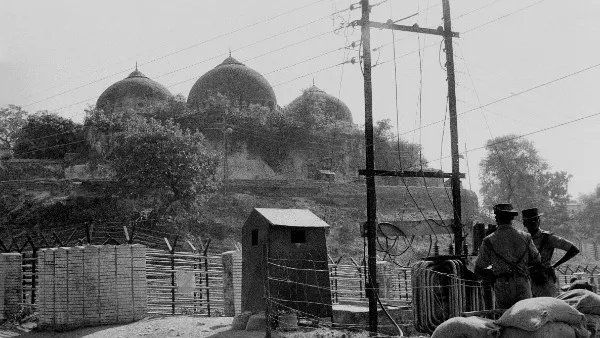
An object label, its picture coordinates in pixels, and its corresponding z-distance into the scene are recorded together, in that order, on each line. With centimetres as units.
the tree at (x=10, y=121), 4275
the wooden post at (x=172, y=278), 1432
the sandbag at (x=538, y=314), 584
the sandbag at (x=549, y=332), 585
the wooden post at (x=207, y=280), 1468
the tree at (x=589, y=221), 5009
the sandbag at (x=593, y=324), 646
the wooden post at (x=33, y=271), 1496
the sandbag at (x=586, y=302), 659
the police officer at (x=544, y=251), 777
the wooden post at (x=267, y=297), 945
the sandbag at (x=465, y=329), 600
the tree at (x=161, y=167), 2655
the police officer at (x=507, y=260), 711
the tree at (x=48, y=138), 3756
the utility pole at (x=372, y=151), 1174
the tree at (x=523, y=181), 4566
